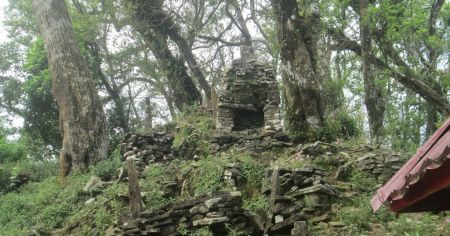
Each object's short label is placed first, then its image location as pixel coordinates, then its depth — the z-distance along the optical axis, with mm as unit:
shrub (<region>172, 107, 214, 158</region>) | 11859
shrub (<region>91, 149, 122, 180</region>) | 11539
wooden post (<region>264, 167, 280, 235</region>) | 7055
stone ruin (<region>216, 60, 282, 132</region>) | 13206
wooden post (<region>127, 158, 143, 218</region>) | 7492
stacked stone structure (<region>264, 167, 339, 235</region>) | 6918
